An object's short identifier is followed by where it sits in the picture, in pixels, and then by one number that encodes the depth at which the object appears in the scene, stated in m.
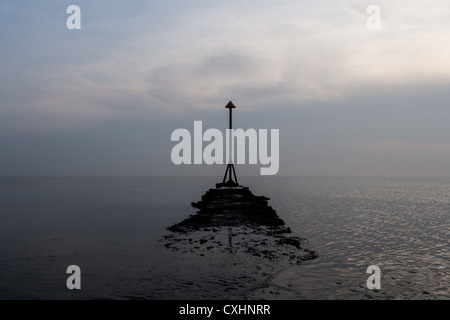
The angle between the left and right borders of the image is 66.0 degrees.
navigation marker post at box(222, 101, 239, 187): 46.97
